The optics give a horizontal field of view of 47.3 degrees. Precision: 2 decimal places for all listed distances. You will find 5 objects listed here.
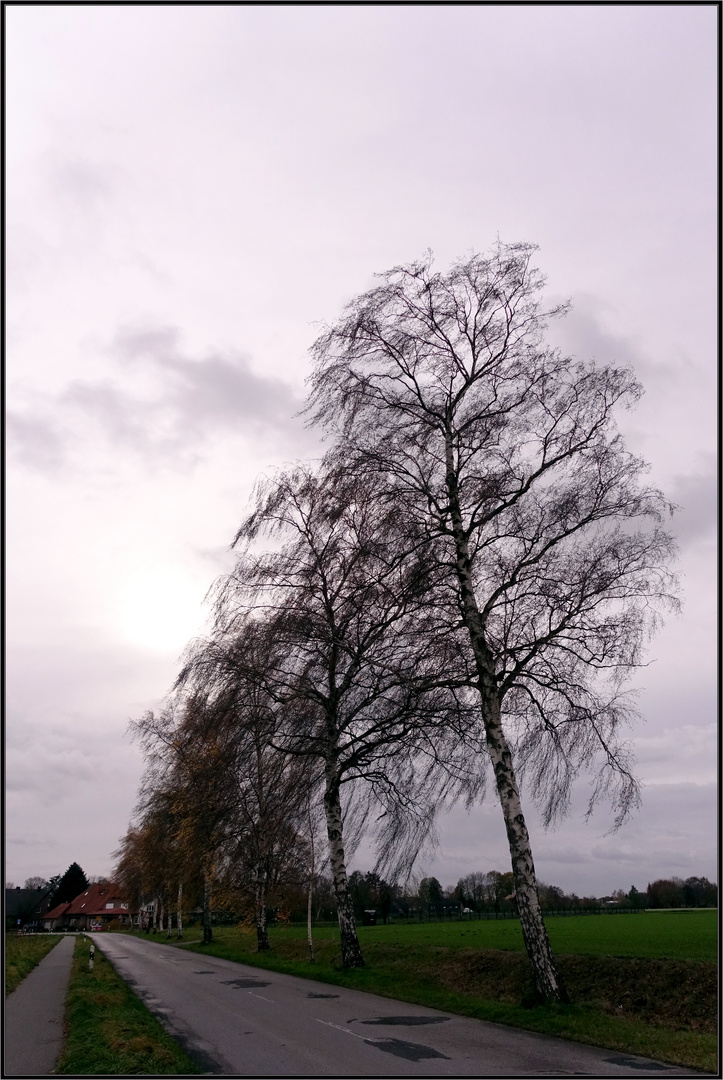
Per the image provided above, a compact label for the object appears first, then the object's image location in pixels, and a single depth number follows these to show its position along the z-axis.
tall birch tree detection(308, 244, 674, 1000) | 14.31
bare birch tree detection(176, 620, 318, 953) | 17.48
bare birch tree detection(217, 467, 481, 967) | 14.98
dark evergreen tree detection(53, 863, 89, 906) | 145.93
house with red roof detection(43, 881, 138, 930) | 133.12
